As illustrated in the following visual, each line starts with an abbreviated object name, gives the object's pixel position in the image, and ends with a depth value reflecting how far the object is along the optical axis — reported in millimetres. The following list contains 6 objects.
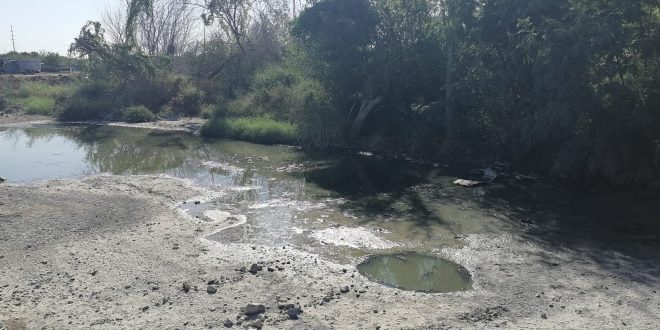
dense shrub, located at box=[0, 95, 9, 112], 47753
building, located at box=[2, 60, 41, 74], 66375
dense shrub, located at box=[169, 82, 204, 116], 43888
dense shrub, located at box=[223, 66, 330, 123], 31156
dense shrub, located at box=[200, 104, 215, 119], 39638
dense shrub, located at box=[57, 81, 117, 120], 44438
